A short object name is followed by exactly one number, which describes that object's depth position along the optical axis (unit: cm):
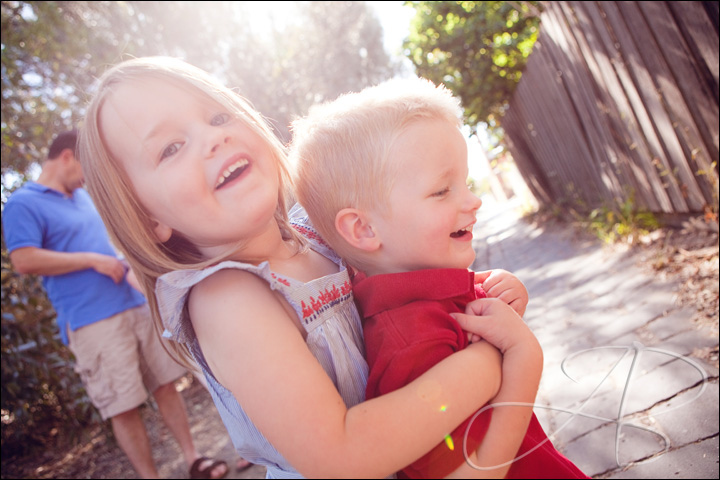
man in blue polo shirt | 292
